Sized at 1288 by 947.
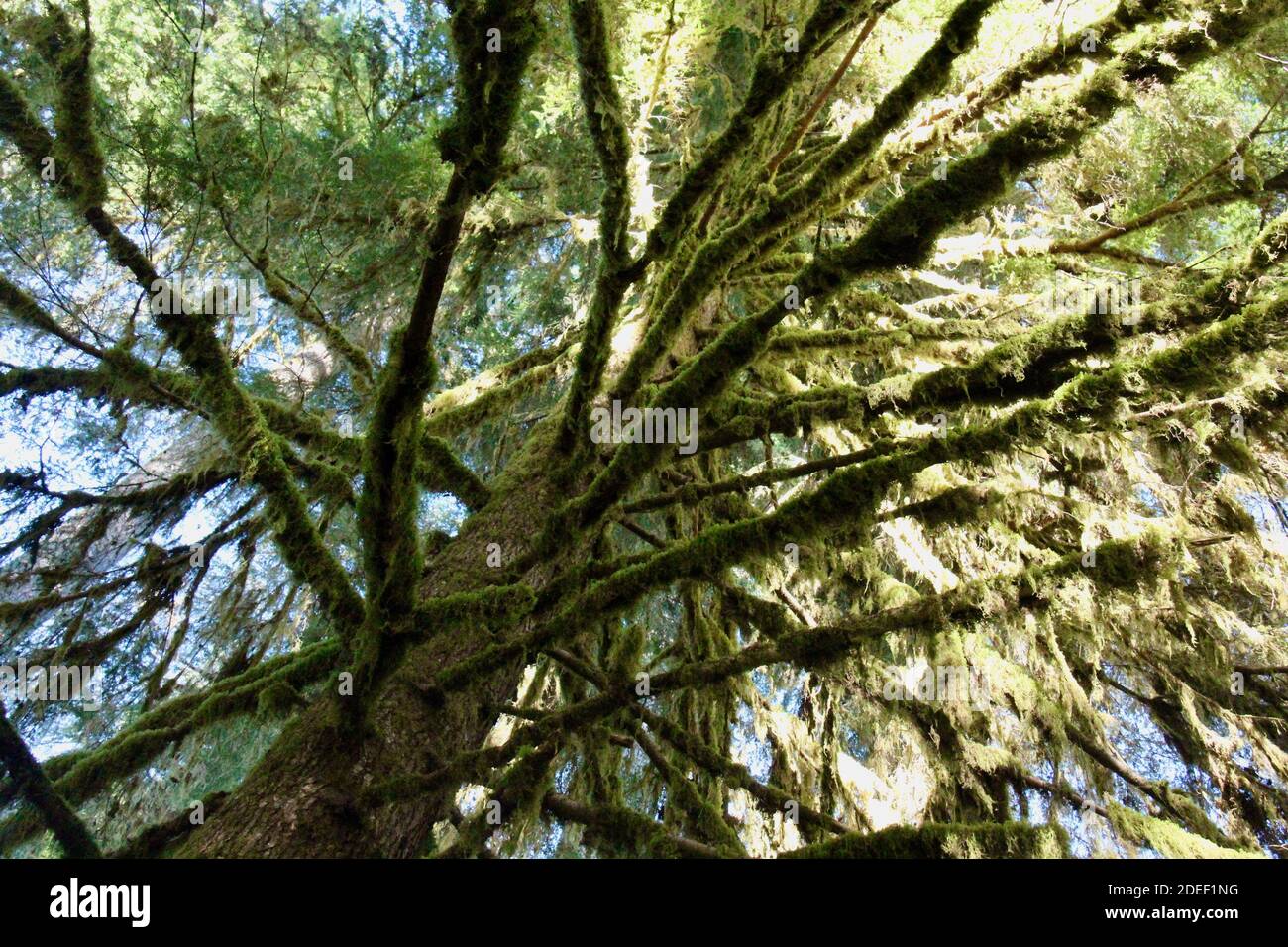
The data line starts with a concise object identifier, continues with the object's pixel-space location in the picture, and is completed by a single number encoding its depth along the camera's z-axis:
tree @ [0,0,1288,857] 2.49
